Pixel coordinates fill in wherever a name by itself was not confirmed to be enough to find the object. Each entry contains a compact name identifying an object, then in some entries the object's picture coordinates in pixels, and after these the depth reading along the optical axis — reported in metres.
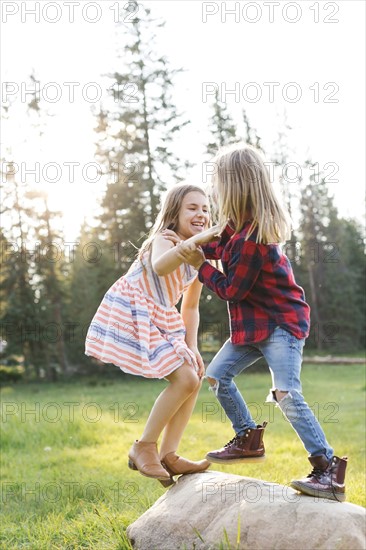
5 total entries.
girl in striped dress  4.35
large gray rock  3.73
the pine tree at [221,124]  27.84
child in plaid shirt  3.91
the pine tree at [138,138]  24.30
